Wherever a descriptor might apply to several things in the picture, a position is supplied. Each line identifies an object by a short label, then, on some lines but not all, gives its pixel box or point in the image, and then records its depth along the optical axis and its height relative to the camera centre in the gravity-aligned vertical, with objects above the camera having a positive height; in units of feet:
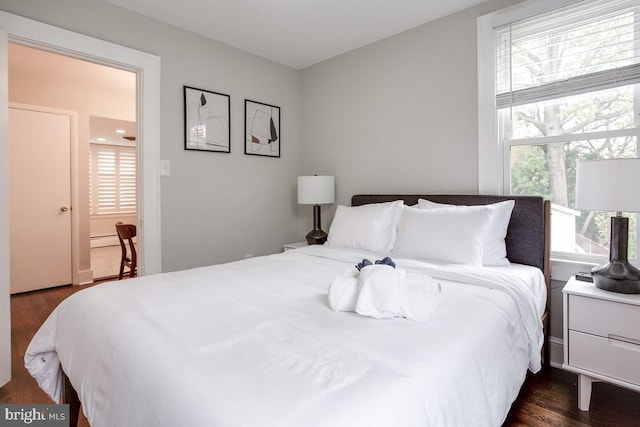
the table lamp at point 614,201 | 5.12 +0.14
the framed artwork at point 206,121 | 9.75 +2.71
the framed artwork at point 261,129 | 11.25 +2.82
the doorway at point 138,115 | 6.60 +2.19
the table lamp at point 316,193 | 10.81 +0.56
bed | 2.53 -1.34
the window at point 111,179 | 24.06 +2.35
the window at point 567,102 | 6.50 +2.30
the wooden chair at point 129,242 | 12.74 -1.34
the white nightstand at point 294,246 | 11.28 -1.20
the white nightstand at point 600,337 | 5.08 -2.03
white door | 12.77 +0.48
